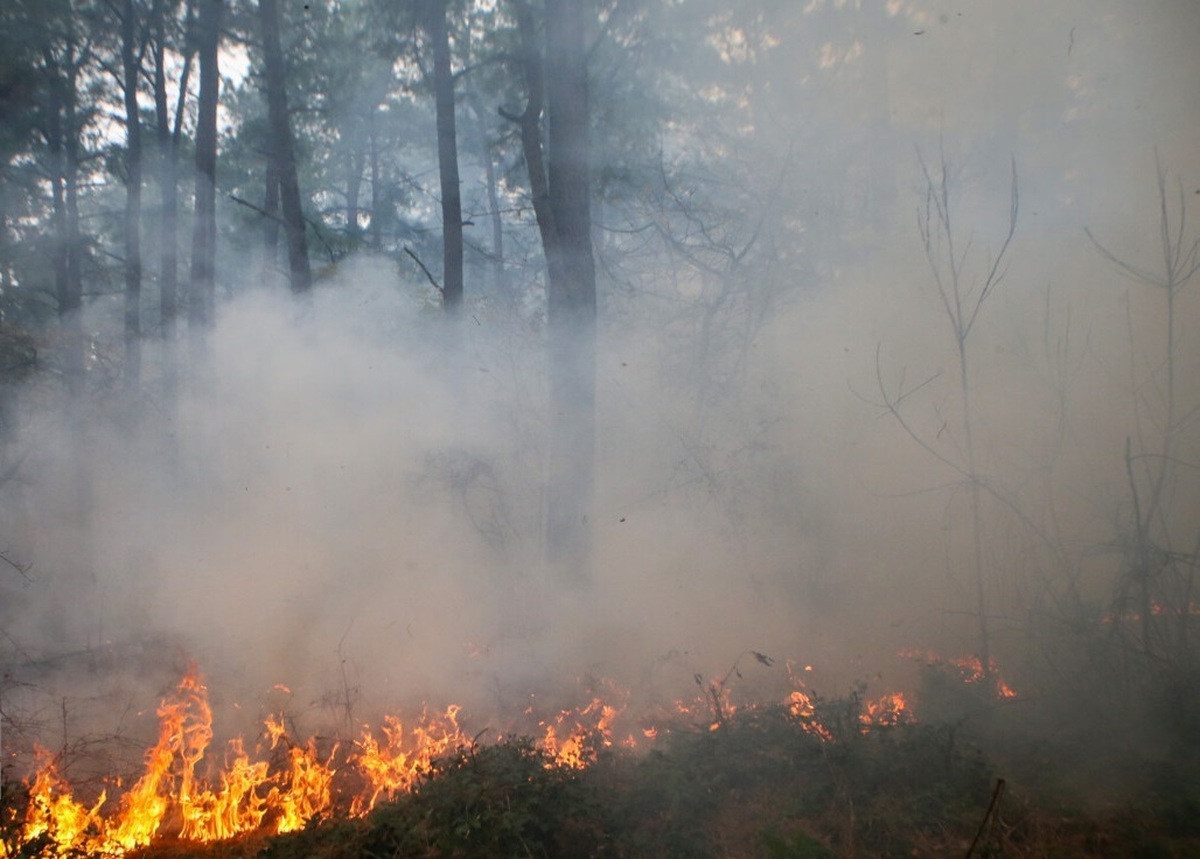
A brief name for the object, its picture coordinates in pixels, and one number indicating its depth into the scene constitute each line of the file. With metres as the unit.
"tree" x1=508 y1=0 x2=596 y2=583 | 7.62
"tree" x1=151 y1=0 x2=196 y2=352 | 11.95
